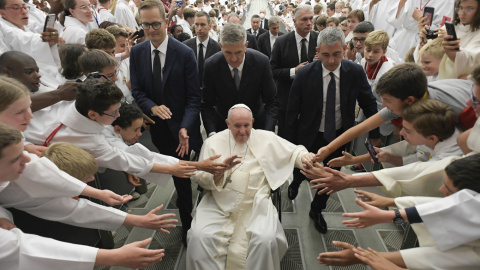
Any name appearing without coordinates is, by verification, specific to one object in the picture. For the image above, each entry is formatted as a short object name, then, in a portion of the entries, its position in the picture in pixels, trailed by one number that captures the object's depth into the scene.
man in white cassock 2.36
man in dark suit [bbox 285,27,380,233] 2.86
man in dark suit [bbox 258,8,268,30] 10.58
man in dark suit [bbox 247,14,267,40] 8.17
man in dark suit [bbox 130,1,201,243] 2.85
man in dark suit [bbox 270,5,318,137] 4.29
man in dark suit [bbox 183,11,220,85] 4.91
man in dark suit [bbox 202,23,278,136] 3.15
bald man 2.44
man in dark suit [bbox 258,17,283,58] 5.84
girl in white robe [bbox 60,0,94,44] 3.82
